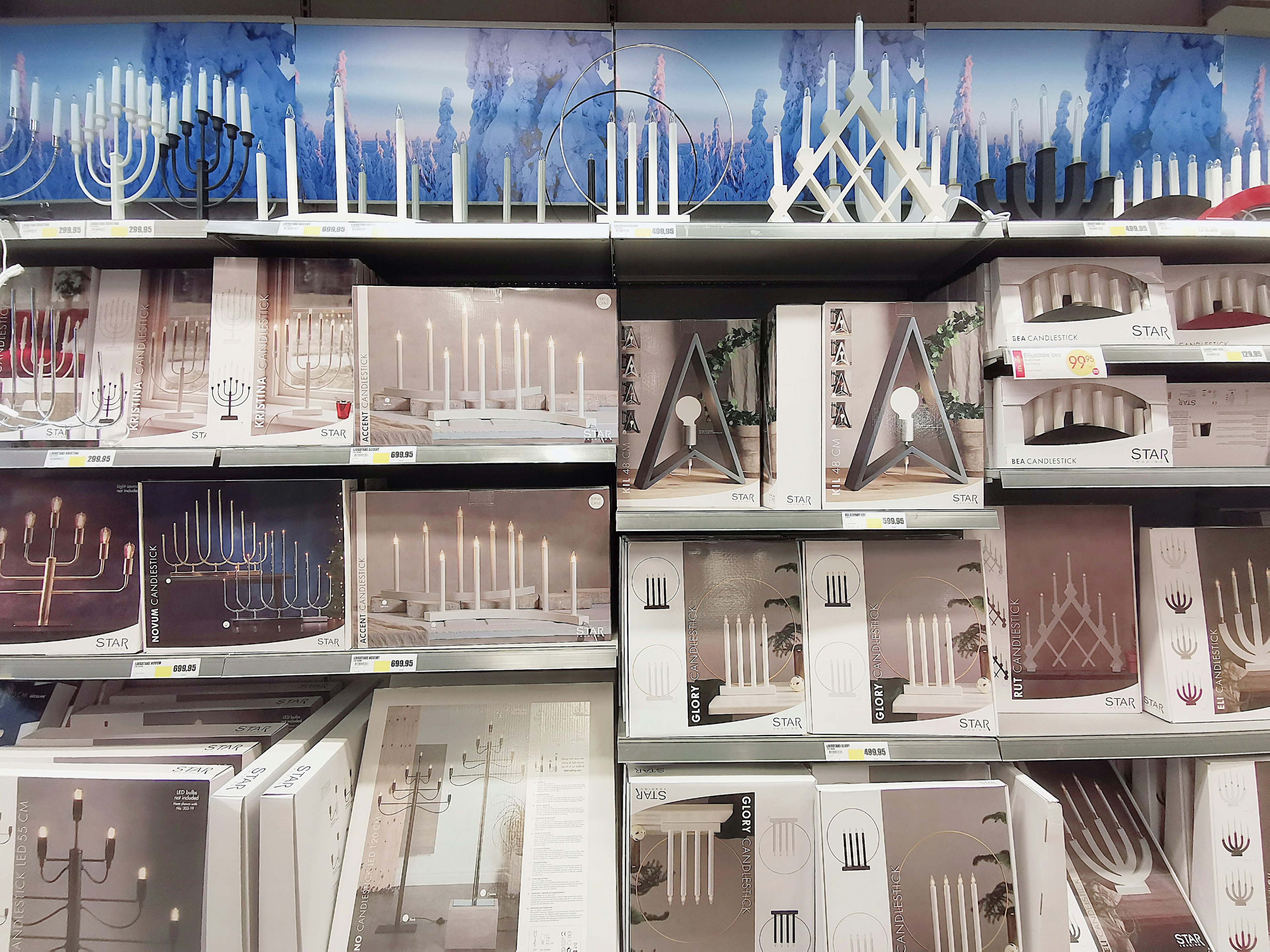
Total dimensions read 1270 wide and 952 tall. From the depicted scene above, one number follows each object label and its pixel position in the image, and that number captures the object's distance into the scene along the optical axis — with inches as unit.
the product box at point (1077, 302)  61.2
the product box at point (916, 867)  57.9
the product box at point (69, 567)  60.4
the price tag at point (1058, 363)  59.6
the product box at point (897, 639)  61.6
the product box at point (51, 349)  60.1
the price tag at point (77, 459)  57.6
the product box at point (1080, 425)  61.9
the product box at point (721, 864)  58.3
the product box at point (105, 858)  54.7
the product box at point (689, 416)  61.6
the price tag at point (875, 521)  60.1
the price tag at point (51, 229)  57.3
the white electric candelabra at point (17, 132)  76.9
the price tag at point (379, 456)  58.5
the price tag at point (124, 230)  57.1
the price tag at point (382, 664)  59.8
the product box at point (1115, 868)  60.4
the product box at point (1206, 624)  64.6
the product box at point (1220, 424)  66.9
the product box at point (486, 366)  59.6
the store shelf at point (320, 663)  59.2
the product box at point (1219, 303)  64.1
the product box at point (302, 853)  52.8
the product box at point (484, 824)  57.2
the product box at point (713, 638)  61.4
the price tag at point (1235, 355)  61.9
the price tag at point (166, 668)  59.5
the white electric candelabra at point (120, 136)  62.9
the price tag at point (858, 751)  59.9
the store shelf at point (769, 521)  60.0
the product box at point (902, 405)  60.9
